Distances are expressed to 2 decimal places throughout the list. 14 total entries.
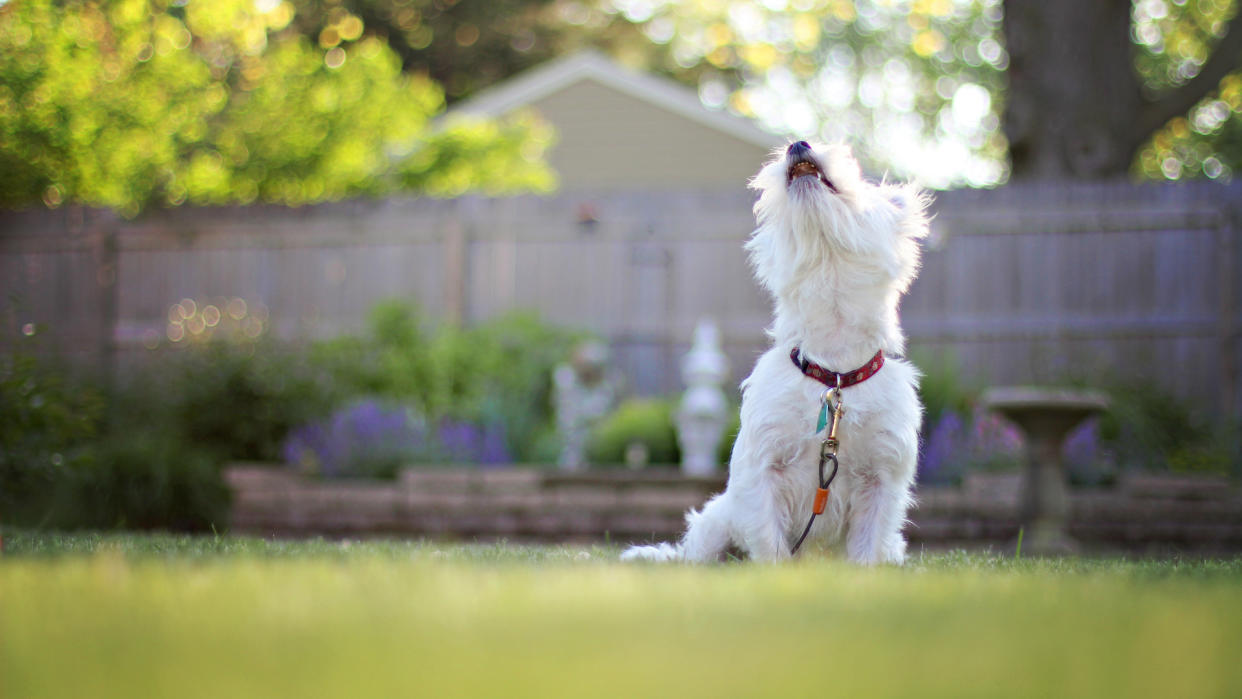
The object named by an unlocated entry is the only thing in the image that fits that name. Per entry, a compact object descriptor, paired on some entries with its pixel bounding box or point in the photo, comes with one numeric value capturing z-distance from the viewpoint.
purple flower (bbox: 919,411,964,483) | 8.11
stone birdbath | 6.98
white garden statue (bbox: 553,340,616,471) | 9.05
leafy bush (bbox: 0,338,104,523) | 5.29
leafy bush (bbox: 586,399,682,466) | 8.86
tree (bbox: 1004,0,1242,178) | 11.78
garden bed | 7.44
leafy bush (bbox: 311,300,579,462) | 9.89
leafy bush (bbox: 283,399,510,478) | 8.61
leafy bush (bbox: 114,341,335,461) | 9.15
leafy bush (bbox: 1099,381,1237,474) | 9.14
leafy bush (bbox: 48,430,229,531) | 7.92
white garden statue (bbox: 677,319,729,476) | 8.33
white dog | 3.75
